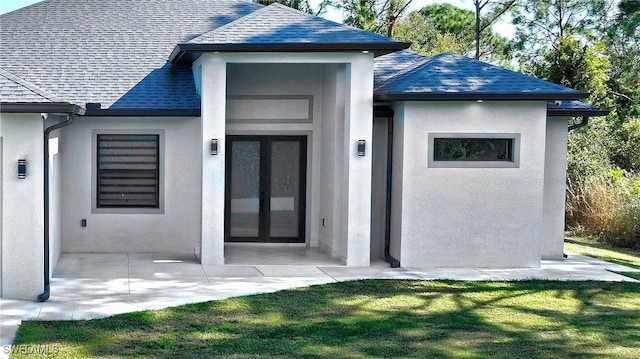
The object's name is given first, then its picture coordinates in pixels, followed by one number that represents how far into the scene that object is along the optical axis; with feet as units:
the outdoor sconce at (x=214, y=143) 47.39
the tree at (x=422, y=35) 134.62
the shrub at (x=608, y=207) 64.75
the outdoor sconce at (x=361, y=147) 47.91
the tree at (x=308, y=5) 111.96
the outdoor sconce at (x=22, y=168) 37.17
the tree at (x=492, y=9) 121.39
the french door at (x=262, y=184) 55.77
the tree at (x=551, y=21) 116.06
